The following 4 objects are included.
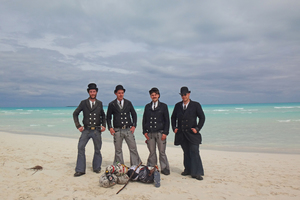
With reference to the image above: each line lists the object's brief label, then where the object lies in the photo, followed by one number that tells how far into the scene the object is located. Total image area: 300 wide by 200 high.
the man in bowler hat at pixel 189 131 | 4.97
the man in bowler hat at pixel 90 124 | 5.20
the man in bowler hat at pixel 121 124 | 5.33
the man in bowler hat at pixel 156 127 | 5.32
